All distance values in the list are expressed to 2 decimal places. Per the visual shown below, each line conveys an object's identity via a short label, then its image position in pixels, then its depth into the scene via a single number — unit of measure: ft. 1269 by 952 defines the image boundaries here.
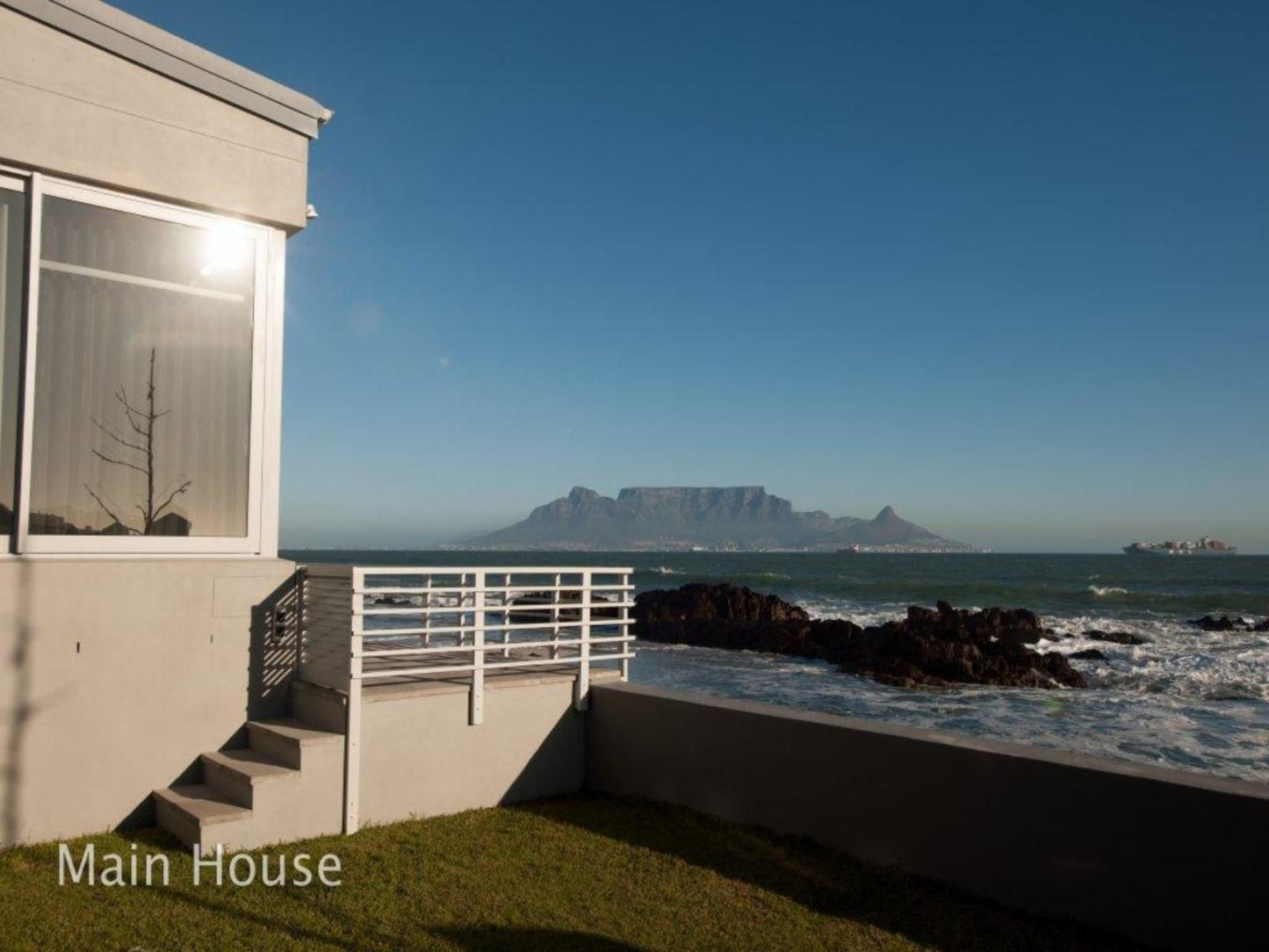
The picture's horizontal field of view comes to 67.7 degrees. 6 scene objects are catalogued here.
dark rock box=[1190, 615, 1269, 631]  97.71
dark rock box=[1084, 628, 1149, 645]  85.12
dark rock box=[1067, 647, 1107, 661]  71.52
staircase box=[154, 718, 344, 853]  16.92
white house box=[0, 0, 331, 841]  17.57
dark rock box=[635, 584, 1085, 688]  61.26
